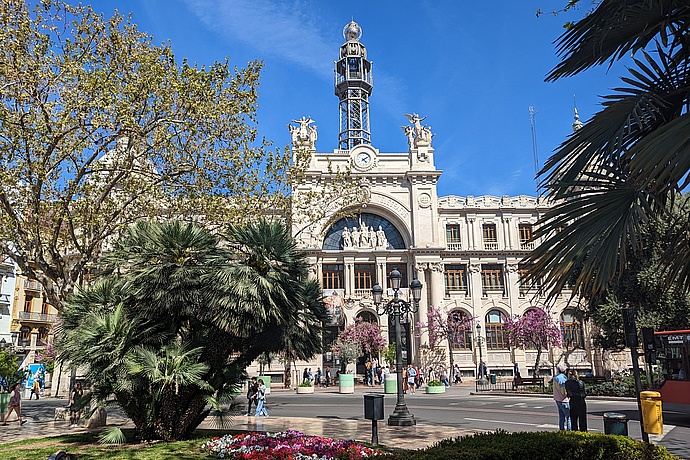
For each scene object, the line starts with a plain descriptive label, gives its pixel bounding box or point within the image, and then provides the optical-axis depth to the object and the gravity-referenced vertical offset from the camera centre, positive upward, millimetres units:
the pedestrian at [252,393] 21047 -1301
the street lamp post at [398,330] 16047 +863
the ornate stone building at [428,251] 49906 +9794
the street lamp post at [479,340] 47469 +1437
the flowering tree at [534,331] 43625 +1948
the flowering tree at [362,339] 45750 +1571
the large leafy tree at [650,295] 26391 +2884
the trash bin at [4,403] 19375 -1395
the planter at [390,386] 33125 -1703
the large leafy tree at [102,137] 16125 +7031
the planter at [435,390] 33566 -2008
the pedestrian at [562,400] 13133 -1080
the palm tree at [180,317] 11664 +947
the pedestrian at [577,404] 12523 -1114
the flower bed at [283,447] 9867 -1665
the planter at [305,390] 35634 -2027
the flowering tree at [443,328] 47625 +2448
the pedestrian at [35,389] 35250 -1711
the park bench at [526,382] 32188 -1554
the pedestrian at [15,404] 18656 -1387
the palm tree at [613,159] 5012 +1922
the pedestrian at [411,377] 37312 -1399
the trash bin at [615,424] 9688 -1232
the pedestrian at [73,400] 17594 -1348
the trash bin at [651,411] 11003 -1148
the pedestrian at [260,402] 20094 -1565
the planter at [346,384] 34438 -1607
